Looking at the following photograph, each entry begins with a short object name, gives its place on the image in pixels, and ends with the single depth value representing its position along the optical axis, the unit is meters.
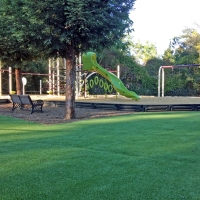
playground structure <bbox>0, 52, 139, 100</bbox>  19.61
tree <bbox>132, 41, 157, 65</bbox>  47.19
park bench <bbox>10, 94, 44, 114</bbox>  13.19
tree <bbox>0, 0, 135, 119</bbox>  9.57
